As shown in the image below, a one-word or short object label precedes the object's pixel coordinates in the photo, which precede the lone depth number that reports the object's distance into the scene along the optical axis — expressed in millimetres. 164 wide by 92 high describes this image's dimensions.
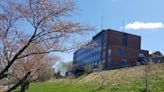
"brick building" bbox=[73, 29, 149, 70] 38671
